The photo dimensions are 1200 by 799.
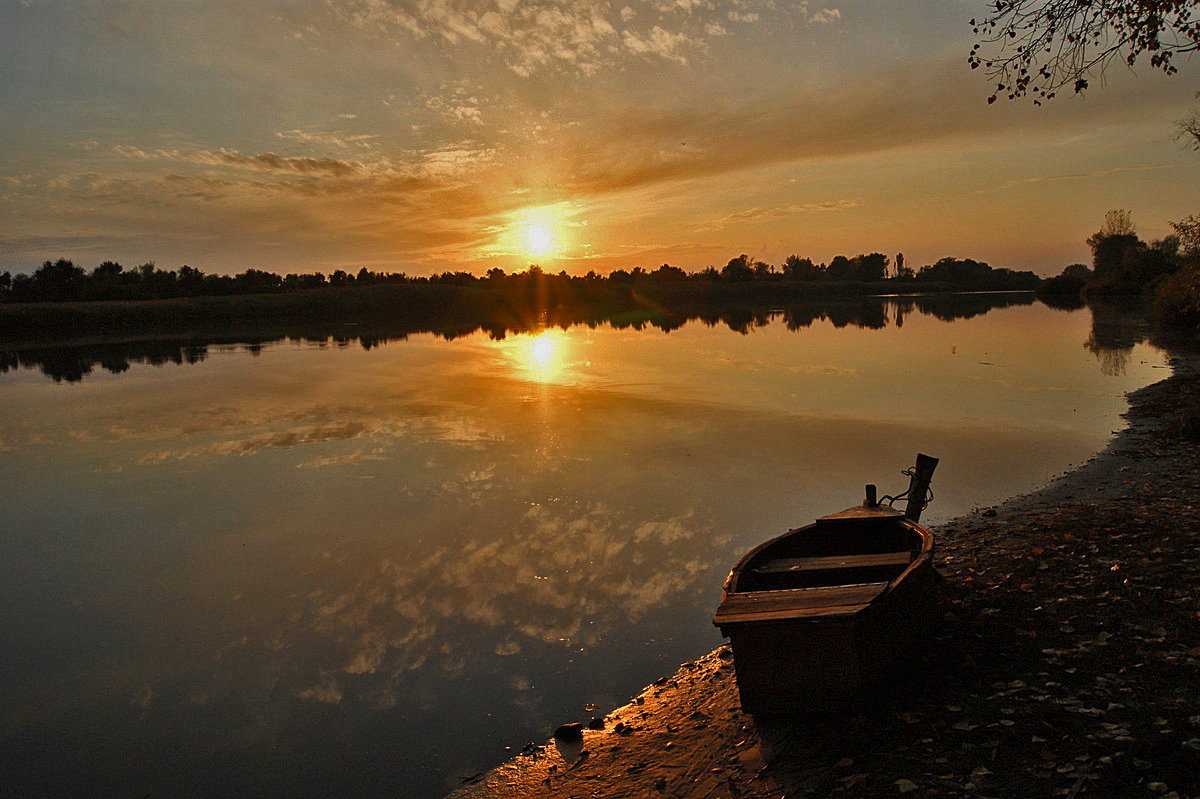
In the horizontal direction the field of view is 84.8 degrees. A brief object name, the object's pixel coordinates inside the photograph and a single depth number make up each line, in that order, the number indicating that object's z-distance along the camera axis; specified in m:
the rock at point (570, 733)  5.64
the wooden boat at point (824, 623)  5.03
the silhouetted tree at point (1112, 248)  97.62
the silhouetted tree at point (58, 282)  89.94
